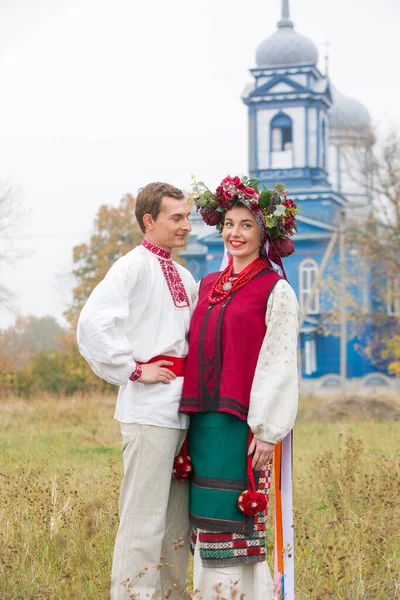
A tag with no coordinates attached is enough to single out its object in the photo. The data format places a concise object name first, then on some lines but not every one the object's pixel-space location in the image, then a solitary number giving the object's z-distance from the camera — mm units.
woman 4383
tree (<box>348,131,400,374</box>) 30188
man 4402
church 35906
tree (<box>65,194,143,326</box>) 29328
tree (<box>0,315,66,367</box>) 25312
